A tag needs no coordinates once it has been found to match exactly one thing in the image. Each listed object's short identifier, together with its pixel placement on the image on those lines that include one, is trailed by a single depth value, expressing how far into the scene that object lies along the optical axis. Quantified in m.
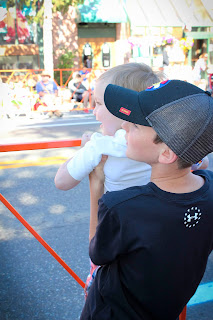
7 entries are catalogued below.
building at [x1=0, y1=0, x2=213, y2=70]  21.61
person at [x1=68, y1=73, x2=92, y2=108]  14.22
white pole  16.52
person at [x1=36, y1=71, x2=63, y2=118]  12.63
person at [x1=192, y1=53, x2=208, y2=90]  15.96
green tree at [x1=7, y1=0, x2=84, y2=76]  16.52
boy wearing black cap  1.18
